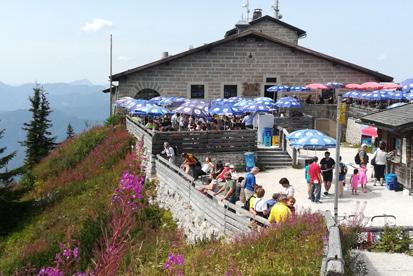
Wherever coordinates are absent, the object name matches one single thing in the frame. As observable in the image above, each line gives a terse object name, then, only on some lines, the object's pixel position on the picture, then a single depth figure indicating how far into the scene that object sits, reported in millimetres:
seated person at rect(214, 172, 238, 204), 13047
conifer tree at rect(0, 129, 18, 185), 25622
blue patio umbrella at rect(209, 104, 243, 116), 22828
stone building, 34188
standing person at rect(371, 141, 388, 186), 16906
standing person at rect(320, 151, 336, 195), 15789
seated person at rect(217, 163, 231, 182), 15414
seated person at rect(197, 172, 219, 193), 14081
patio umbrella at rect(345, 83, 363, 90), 33222
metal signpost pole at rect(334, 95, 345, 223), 8607
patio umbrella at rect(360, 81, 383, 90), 32250
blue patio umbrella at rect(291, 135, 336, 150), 17031
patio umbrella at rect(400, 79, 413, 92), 28609
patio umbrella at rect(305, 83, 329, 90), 32941
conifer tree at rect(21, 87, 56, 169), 48219
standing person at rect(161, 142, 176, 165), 19344
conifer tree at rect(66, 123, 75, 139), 63462
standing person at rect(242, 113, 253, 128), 25688
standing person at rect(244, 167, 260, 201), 13438
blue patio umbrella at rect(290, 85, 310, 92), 33312
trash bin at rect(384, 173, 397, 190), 16469
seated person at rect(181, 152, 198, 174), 17062
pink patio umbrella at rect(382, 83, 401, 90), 32688
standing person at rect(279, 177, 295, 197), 12992
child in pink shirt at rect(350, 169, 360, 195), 15711
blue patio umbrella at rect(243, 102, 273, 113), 24469
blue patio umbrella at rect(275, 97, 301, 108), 26836
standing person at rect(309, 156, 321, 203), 14797
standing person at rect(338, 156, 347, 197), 15641
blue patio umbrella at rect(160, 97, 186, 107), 30016
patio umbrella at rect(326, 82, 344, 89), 34006
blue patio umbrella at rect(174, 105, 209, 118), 22797
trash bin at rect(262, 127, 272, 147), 24031
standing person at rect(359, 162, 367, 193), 16000
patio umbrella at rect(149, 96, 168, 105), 30331
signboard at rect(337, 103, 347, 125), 8703
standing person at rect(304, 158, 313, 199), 15704
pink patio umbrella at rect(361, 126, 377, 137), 20811
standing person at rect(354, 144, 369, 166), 17223
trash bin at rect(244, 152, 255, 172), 20828
